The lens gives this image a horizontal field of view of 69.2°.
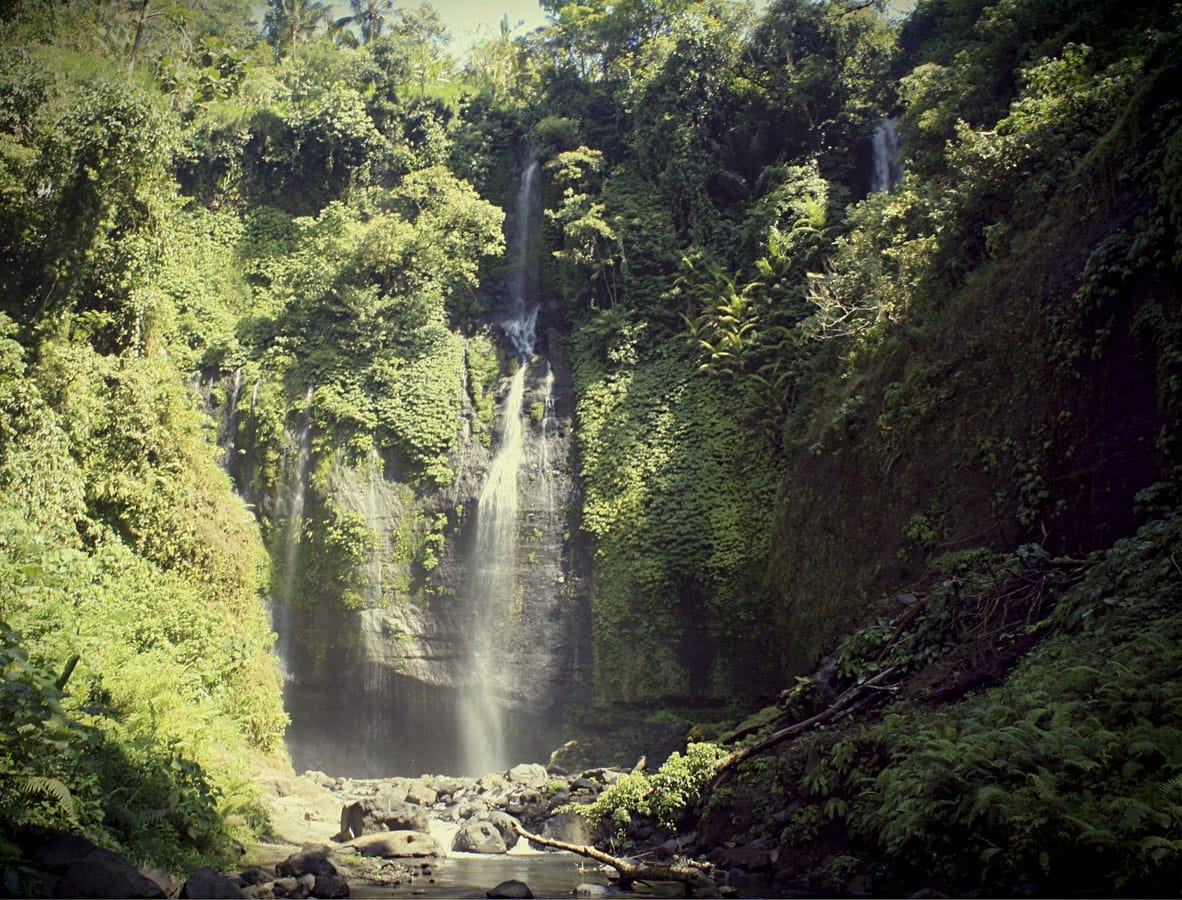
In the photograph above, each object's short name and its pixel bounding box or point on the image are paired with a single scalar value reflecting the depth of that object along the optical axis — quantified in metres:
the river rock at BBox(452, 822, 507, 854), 11.78
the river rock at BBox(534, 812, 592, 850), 11.45
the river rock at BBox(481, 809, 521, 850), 12.17
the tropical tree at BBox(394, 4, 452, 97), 34.97
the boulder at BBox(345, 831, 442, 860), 11.04
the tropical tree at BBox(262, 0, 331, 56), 38.16
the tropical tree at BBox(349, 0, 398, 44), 38.97
